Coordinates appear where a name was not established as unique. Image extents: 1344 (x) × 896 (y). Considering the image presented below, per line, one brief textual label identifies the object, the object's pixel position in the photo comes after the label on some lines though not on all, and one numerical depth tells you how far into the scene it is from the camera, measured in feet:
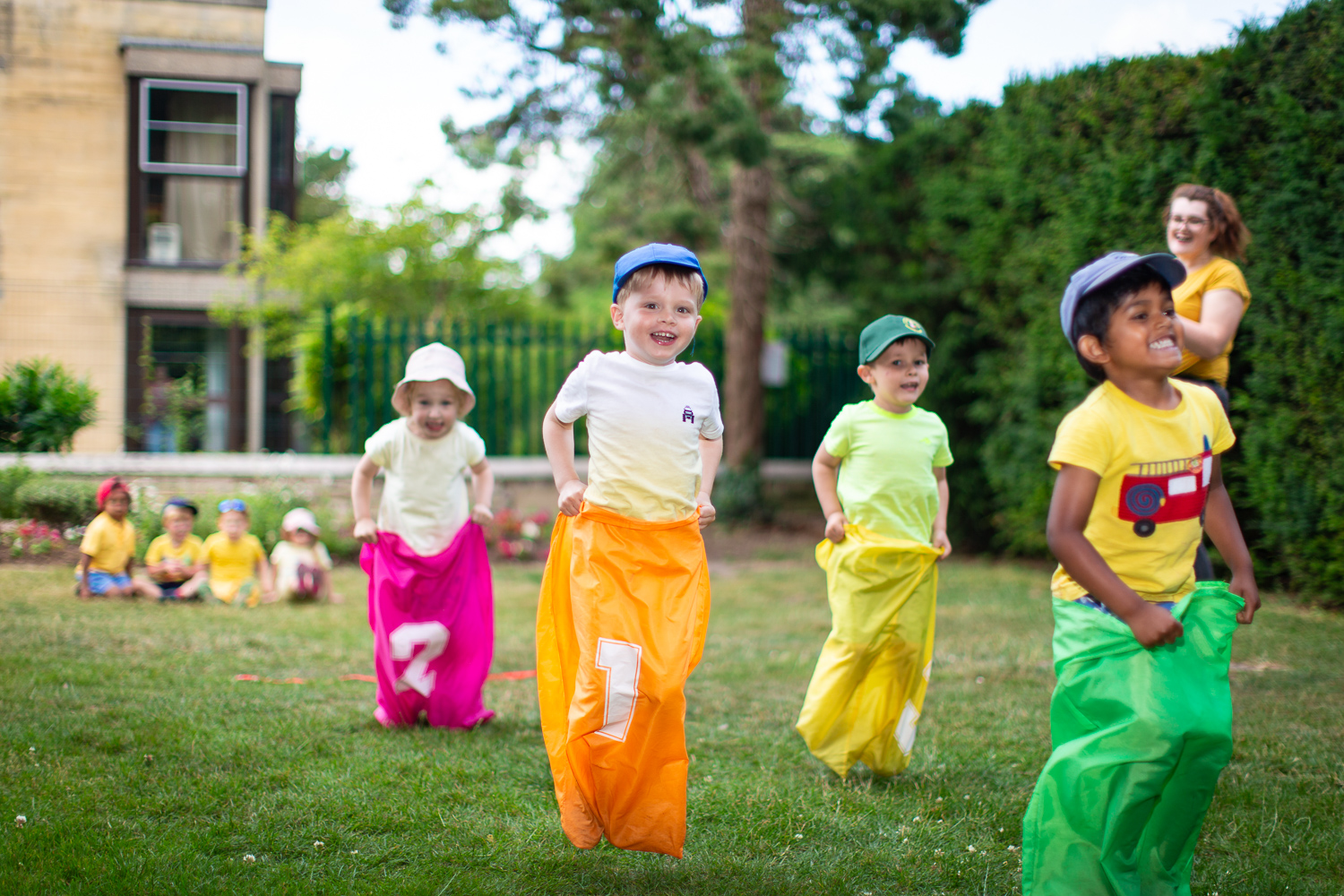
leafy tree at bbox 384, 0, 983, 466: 34.32
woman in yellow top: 14.43
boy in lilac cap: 7.75
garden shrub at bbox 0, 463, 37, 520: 28.02
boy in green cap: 12.74
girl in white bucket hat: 14.83
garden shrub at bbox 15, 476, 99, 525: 28.43
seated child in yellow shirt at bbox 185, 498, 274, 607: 25.50
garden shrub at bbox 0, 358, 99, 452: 25.59
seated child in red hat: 24.03
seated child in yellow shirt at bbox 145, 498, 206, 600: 25.18
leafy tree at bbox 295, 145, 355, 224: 77.36
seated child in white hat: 25.99
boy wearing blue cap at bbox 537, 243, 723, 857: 9.70
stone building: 28.45
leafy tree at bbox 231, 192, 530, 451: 46.65
